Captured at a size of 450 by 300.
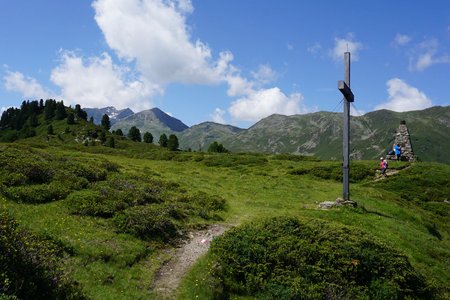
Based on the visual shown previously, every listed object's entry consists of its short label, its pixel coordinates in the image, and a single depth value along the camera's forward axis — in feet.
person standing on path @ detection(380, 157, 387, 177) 162.81
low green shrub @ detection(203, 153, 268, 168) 195.13
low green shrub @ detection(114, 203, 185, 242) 59.67
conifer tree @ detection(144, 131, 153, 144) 609.05
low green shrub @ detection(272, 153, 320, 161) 239.71
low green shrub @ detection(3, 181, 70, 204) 63.62
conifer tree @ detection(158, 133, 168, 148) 548.88
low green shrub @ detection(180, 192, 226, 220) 79.00
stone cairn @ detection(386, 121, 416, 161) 200.96
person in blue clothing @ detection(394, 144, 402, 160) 196.24
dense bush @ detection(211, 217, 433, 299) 45.44
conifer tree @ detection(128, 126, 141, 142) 609.42
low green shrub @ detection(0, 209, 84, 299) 33.24
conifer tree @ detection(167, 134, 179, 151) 497.05
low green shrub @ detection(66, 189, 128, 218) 63.57
